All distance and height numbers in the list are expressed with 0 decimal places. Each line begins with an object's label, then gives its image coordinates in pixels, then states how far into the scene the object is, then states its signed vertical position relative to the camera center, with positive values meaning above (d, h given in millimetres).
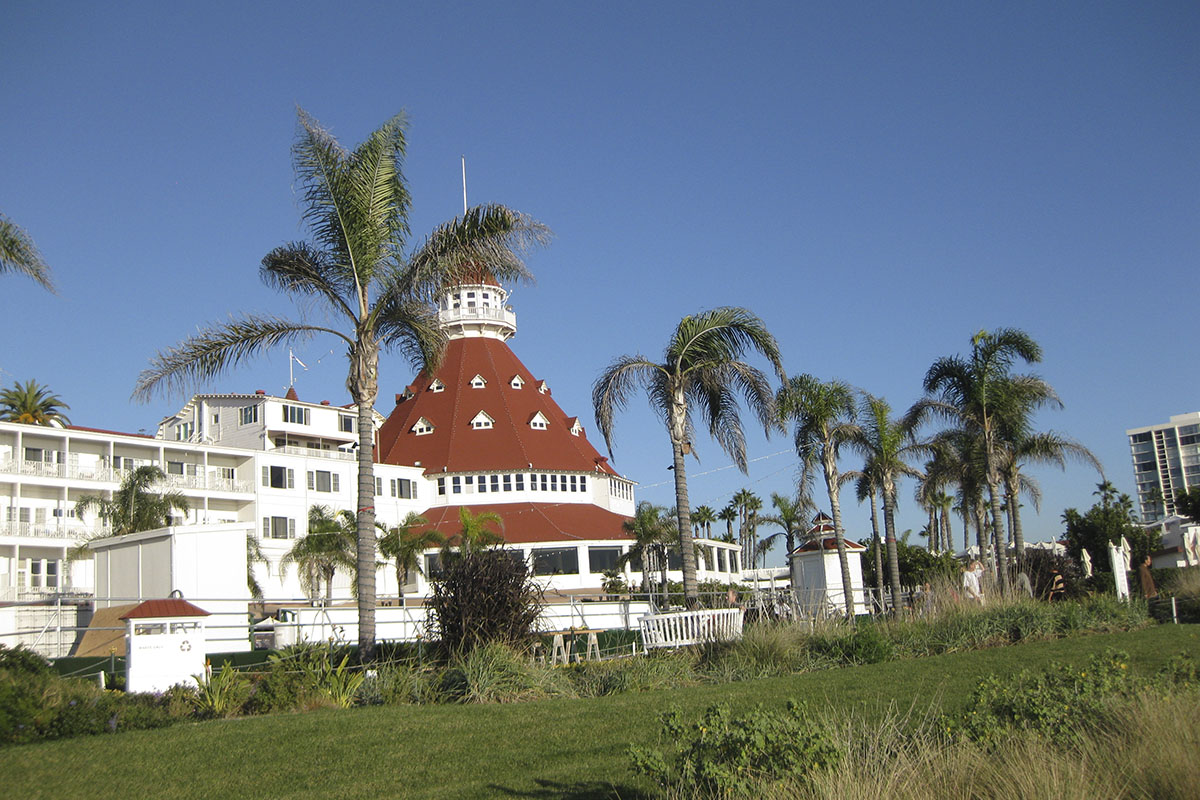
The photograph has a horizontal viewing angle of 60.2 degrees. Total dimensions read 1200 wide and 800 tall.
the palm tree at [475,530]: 49031 +2546
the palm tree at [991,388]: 31062 +4851
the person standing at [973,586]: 19516 -686
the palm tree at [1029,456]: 35531 +3092
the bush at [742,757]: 5801 -1096
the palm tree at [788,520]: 67625 +2792
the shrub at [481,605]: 13930 -298
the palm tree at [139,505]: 41125 +4006
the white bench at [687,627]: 16484 -924
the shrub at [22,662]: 11500 -538
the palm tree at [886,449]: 33094 +3427
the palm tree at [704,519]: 79562 +3733
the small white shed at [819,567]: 38984 -250
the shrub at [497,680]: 12242 -1172
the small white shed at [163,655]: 12625 -618
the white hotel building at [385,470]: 47312 +6606
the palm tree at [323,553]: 46969 +1835
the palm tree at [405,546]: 49531 +2003
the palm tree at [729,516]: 93750 +4538
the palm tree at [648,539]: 54562 +1711
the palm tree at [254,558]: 46897 +1854
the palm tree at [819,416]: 31047 +4315
